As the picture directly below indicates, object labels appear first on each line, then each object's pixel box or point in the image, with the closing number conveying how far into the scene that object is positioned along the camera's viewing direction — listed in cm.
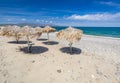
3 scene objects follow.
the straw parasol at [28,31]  481
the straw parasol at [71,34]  495
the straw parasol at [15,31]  490
